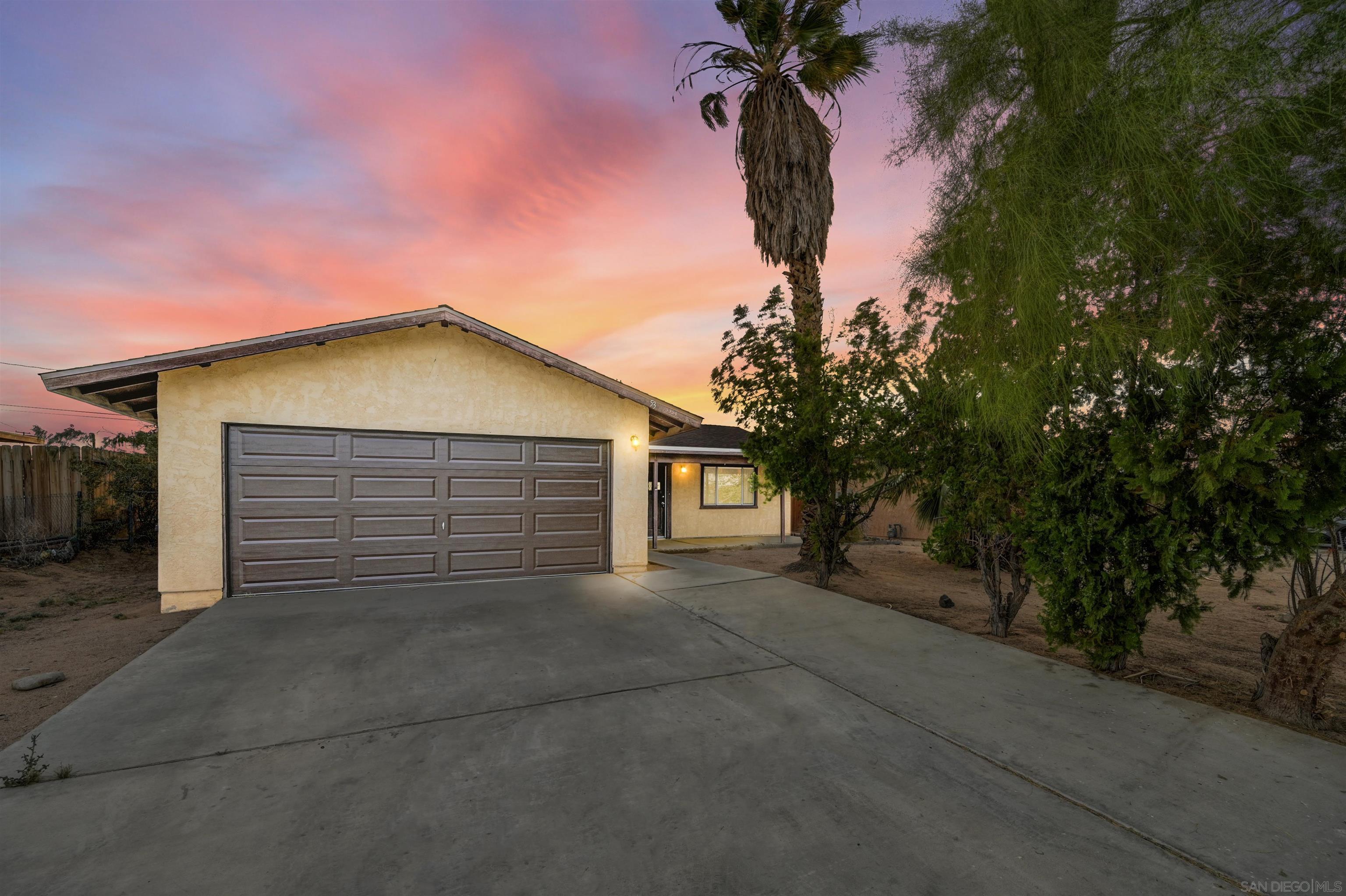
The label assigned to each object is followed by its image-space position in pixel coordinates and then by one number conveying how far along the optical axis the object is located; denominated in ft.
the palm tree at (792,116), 33.81
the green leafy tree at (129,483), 36.42
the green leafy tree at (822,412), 25.70
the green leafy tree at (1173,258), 10.12
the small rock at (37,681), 14.02
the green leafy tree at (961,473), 16.17
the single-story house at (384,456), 22.80
